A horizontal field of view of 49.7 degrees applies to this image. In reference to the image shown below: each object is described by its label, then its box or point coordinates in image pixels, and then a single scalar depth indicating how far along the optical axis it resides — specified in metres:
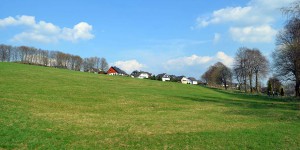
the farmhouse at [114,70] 170.76
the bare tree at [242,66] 113.12
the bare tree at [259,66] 109.44
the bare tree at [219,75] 158.00
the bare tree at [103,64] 185.62
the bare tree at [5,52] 137.00
